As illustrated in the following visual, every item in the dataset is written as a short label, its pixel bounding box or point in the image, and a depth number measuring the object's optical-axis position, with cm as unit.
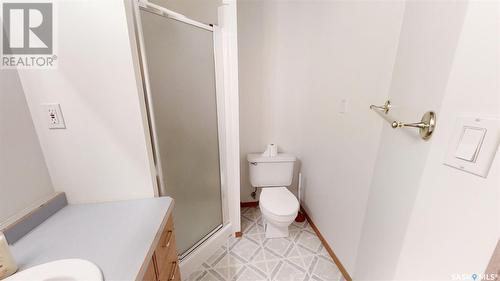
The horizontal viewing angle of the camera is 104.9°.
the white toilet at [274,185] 158
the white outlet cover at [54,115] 82
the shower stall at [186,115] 104
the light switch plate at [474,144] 46
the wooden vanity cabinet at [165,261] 71
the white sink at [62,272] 55
